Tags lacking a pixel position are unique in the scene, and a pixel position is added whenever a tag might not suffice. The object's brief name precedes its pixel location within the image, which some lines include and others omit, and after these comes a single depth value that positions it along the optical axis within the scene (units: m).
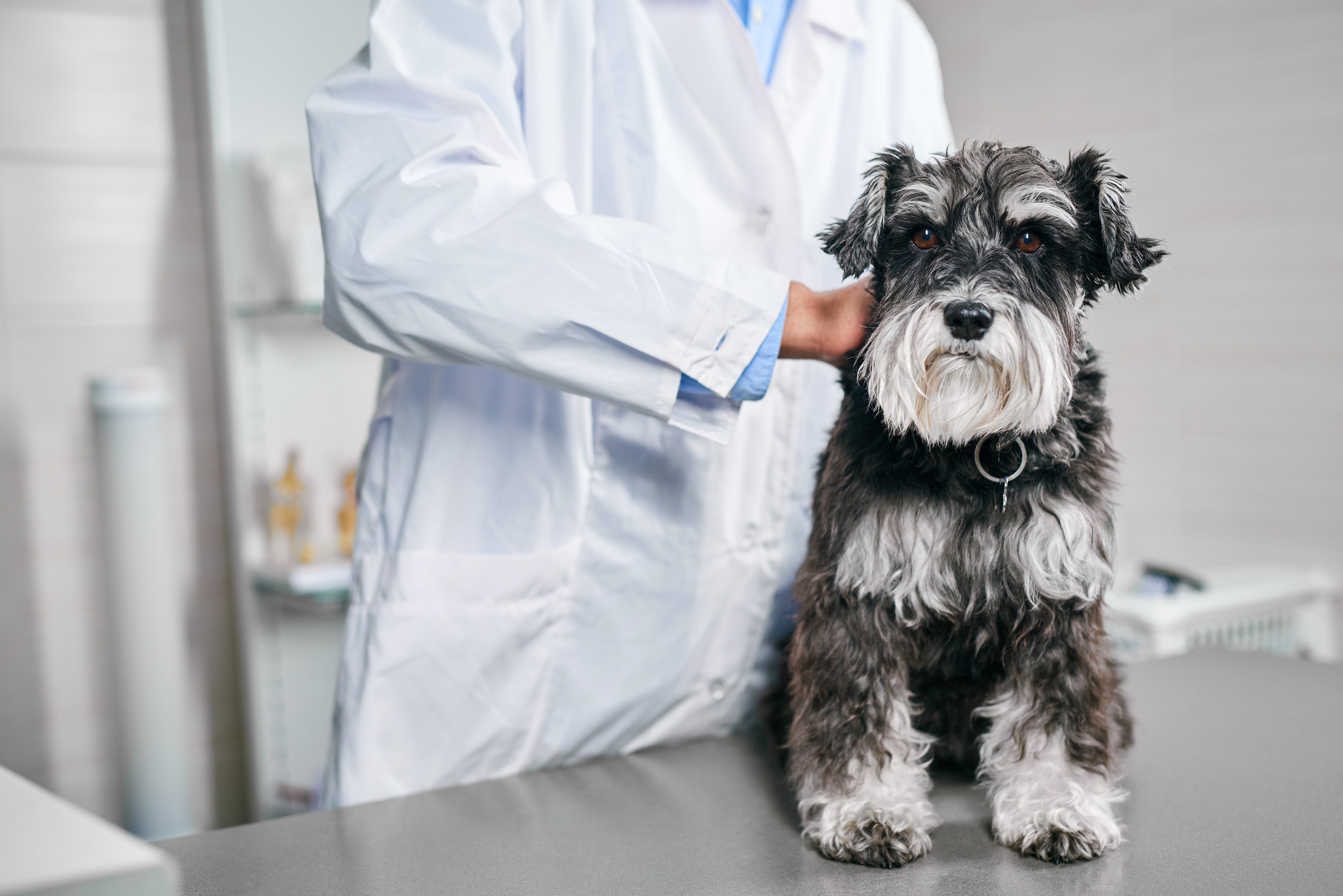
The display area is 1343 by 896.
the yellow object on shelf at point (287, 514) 2.51
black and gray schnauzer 0.76
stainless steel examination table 0.83
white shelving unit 2.46
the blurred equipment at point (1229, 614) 2.11
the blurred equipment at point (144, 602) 2.25
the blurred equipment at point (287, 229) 2.42
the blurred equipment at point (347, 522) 2.58
